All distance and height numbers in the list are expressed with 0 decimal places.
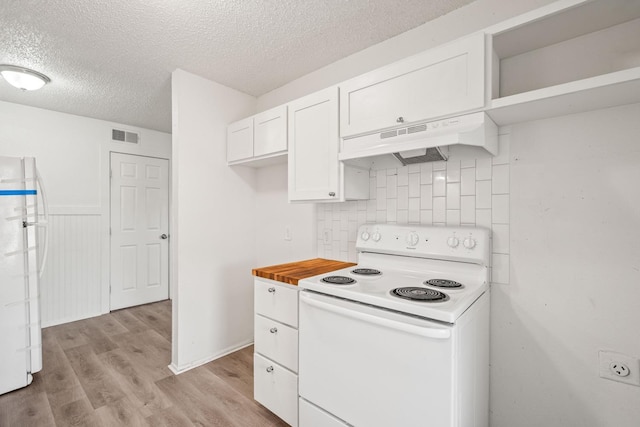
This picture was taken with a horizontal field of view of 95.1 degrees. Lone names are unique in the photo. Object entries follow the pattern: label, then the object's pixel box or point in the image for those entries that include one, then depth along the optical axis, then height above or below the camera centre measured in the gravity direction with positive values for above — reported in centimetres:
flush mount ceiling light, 233 +108
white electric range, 110 -54
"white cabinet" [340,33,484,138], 136 +65
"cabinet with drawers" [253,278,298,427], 170 -85
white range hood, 136 +36
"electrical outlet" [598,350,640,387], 125 -68
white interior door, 386 -28
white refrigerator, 209 -49
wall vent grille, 384 +98
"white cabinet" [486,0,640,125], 117 +74
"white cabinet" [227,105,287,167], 226 +60
